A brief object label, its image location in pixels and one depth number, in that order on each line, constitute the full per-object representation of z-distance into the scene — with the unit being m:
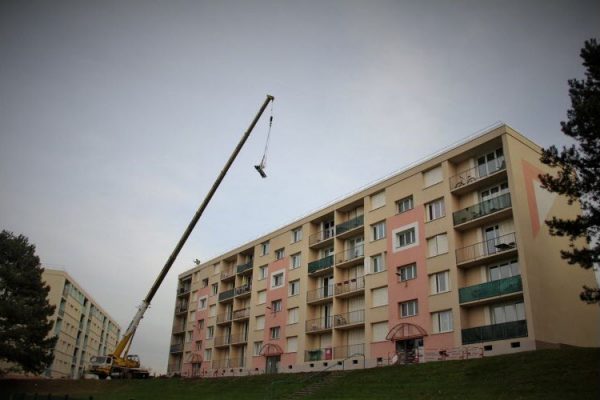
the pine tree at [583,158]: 21.06
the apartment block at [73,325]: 84.81
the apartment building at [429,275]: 30.92
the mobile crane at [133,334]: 43.12
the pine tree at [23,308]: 41.28
